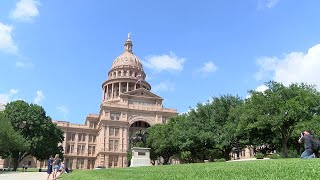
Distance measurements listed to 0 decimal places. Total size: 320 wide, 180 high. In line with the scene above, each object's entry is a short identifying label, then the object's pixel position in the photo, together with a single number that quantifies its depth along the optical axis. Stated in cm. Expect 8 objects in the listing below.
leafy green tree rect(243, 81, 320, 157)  2734
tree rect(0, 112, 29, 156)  3467
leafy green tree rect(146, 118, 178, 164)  4673
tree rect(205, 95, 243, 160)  3251
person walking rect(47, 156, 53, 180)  1681
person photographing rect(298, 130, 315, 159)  1273
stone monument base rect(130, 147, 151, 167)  2760
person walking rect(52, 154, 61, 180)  1726
